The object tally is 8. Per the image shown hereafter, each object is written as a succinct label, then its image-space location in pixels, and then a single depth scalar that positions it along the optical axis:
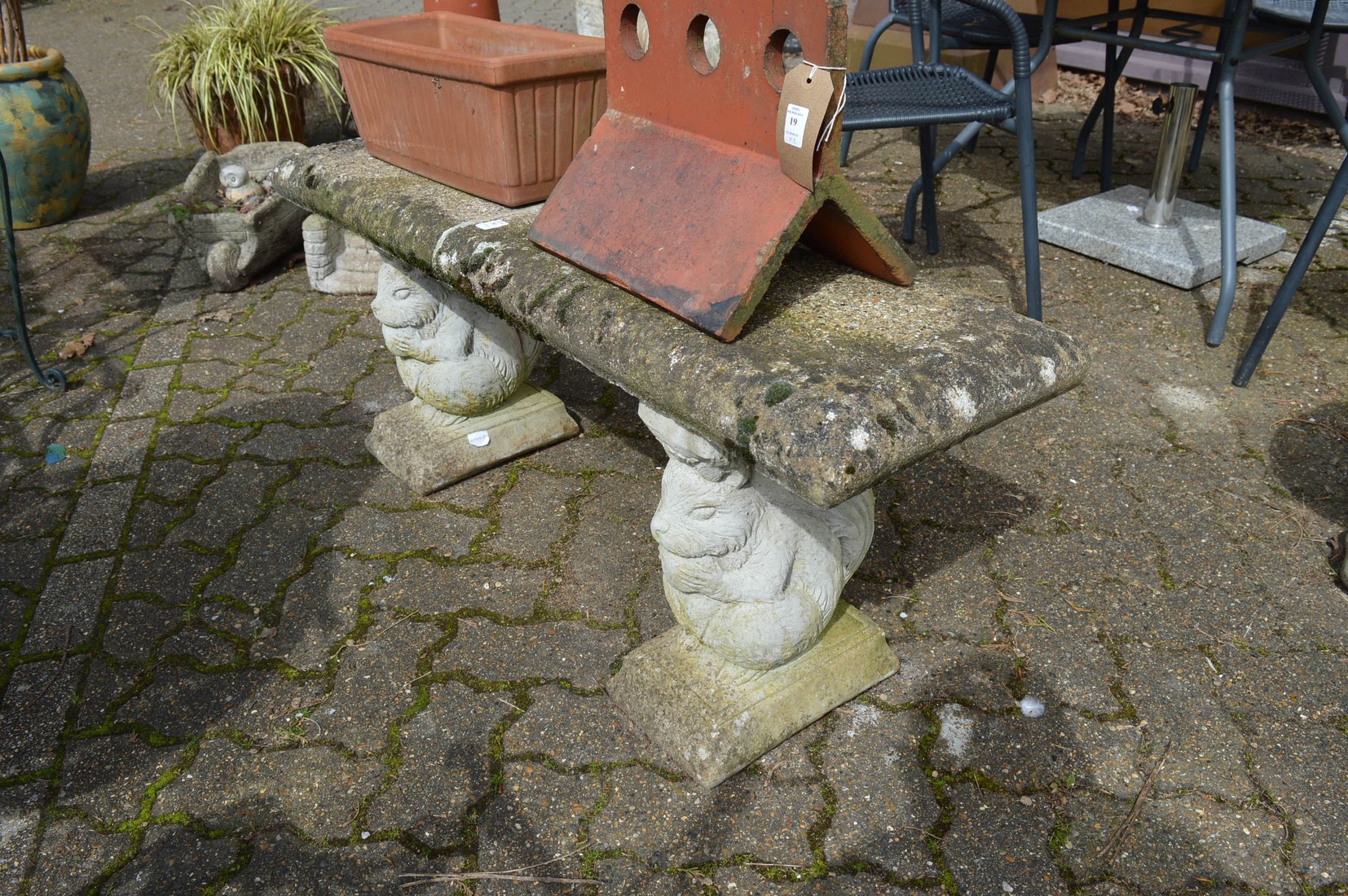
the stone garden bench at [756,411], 1.30
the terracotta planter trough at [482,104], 1.88
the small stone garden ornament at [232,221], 3.63
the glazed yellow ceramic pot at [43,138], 4.02
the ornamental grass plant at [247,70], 3.94
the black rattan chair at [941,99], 2.64
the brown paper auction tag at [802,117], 1.31
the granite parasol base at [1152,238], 3.37
